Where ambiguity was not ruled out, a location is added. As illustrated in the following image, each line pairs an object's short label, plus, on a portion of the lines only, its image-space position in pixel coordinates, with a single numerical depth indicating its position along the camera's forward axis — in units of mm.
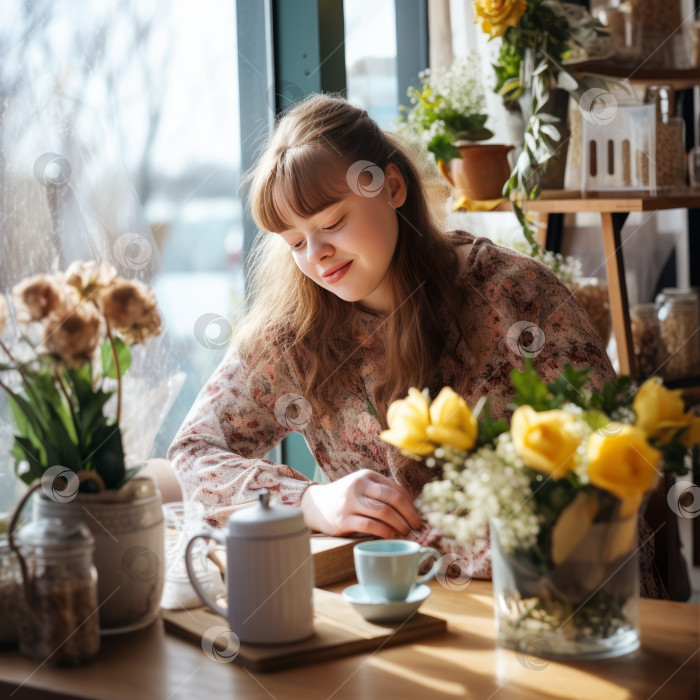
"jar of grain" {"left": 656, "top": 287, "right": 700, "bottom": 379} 2434
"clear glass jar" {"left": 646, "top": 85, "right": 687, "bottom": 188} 2201
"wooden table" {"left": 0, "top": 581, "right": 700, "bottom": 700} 779
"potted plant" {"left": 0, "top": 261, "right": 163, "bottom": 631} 916
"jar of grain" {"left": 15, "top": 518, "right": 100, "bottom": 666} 853
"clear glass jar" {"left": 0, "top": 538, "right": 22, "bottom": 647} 895
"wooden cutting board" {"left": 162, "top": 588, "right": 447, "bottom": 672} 849
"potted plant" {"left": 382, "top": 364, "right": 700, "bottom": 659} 752
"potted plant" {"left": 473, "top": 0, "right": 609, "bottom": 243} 2139
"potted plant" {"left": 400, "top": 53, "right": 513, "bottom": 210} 2297
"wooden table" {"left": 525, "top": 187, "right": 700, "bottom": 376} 2162
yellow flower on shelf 2111
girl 1428
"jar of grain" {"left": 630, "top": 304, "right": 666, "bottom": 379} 2400
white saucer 923
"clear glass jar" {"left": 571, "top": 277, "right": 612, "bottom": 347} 2428
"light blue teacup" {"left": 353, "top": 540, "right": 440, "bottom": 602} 927
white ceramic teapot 864
